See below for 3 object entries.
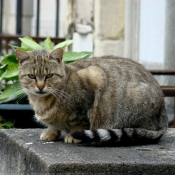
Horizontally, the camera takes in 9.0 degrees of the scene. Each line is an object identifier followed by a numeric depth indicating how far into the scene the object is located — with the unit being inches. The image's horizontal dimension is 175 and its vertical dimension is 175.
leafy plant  344.5
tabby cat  267.9
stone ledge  227.4
